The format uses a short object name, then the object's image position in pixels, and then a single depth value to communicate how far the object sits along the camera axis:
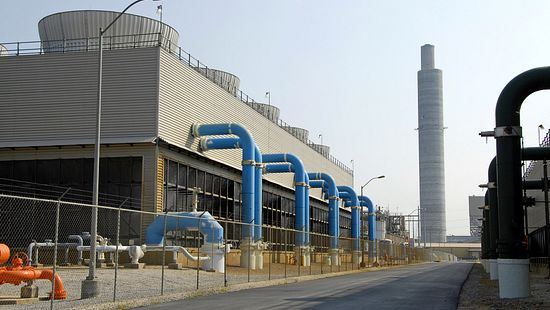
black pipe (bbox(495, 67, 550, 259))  18.50
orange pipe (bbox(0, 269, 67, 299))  16.56
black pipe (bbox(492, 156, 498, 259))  30.05
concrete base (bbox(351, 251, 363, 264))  67.50
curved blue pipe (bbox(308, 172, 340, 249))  64.19
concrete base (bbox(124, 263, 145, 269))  29.64
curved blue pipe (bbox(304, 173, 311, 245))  55.49
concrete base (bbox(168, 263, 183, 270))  32.03
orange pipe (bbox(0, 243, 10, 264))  16.28
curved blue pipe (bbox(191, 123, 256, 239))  41.19
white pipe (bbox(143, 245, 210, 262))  32.09
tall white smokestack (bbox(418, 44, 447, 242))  175.25
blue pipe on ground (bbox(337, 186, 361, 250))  74.06
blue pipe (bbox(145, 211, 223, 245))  34.12
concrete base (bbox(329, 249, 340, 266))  55.71
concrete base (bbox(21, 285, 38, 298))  17.39
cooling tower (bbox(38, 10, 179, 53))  41.78
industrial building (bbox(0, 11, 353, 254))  37.34
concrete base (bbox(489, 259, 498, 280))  32.22
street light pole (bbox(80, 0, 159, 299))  17.97
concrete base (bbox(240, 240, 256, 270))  38.56
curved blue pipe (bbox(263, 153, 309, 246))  54.12
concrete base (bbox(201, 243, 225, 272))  33.56
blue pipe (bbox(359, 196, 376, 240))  82.00
